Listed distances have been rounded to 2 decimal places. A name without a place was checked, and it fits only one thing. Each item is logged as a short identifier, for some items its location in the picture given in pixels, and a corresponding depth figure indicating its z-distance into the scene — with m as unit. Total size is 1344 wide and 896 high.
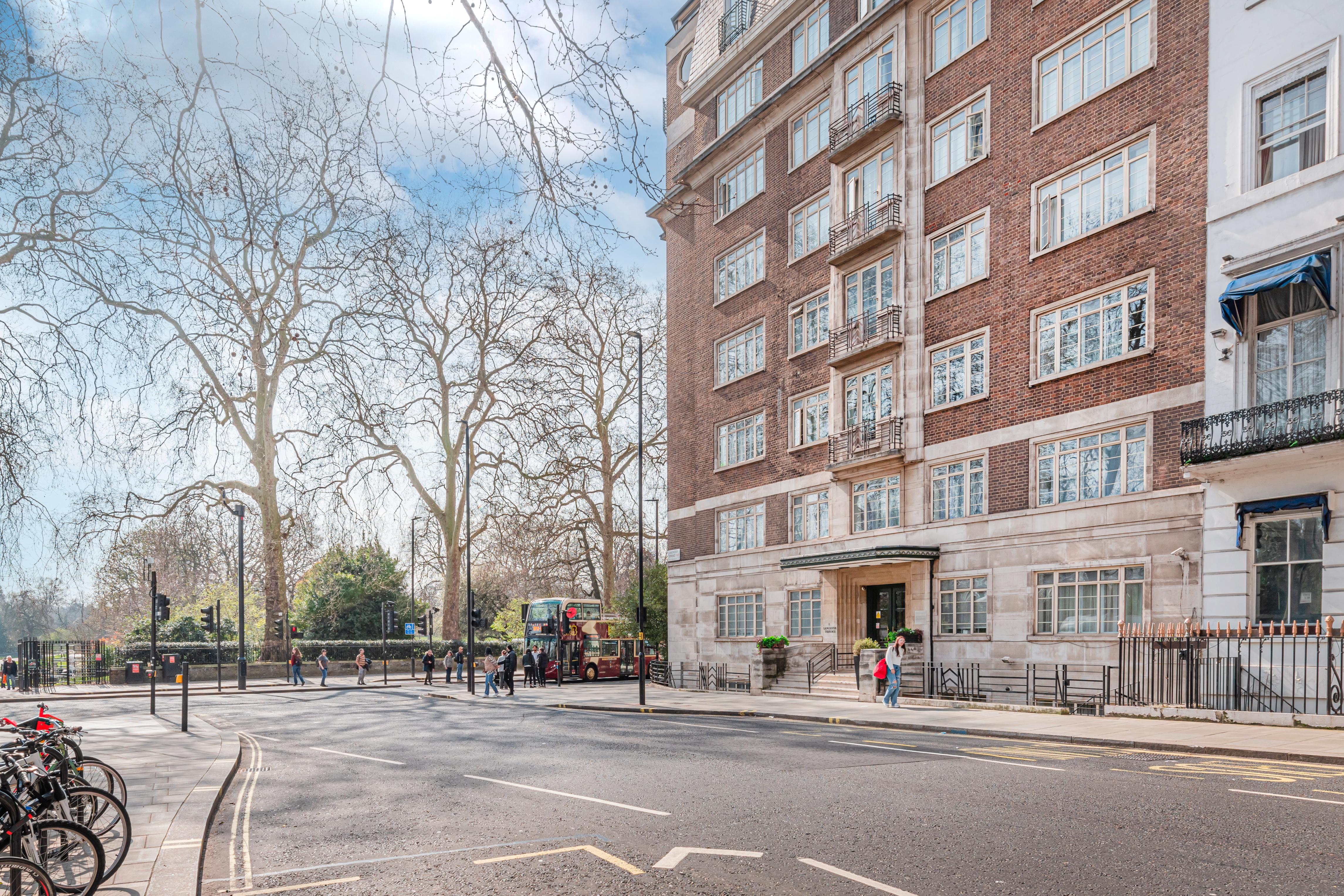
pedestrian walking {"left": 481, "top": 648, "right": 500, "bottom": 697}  35.56
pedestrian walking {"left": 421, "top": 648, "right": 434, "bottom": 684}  43.12
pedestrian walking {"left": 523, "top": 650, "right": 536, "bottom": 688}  42.00
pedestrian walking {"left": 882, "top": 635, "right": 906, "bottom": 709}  24.62
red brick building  23.11
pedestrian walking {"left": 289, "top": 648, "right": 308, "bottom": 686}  42.66
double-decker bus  45.53
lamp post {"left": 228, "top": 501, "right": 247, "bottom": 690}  39.75
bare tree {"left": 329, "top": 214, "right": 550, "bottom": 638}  46.94
